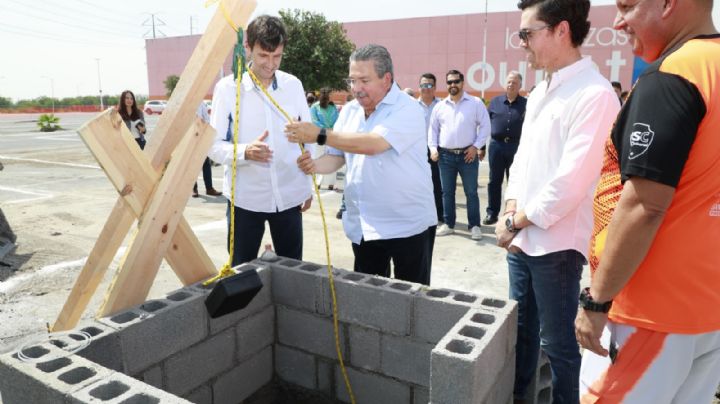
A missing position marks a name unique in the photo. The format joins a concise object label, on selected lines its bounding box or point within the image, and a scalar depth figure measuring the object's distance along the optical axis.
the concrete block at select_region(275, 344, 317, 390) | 2.97
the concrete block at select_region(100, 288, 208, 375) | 2.23
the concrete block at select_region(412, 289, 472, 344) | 2.38
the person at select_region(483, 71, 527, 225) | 6.52
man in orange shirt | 1.33
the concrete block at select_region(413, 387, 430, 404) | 2.59
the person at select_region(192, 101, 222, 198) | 8.89
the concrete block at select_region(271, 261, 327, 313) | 2.79
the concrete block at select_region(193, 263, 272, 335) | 2.64
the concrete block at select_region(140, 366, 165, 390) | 2.32
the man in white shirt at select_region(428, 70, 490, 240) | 6.38
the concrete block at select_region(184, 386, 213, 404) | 2.59
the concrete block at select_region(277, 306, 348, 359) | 2.83
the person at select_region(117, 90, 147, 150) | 8.10
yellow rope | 2.33
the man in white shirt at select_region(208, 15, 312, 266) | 3.11
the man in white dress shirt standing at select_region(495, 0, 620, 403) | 2.13
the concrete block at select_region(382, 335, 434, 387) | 2.53
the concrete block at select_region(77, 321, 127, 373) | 2.08
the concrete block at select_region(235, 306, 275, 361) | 2.82
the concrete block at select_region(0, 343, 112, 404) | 1.74
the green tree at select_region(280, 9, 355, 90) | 29.17
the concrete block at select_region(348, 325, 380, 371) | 2.68
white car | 40.56
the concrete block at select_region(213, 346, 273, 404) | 2.74
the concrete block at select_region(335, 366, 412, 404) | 2.67
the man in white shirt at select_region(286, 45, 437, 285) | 2.79
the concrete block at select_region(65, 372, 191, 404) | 1.64
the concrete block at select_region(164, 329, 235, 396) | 2.47
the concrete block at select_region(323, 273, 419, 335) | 2.53
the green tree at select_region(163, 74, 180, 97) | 42.65
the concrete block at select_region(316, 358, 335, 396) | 2.89
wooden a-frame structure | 2.33
